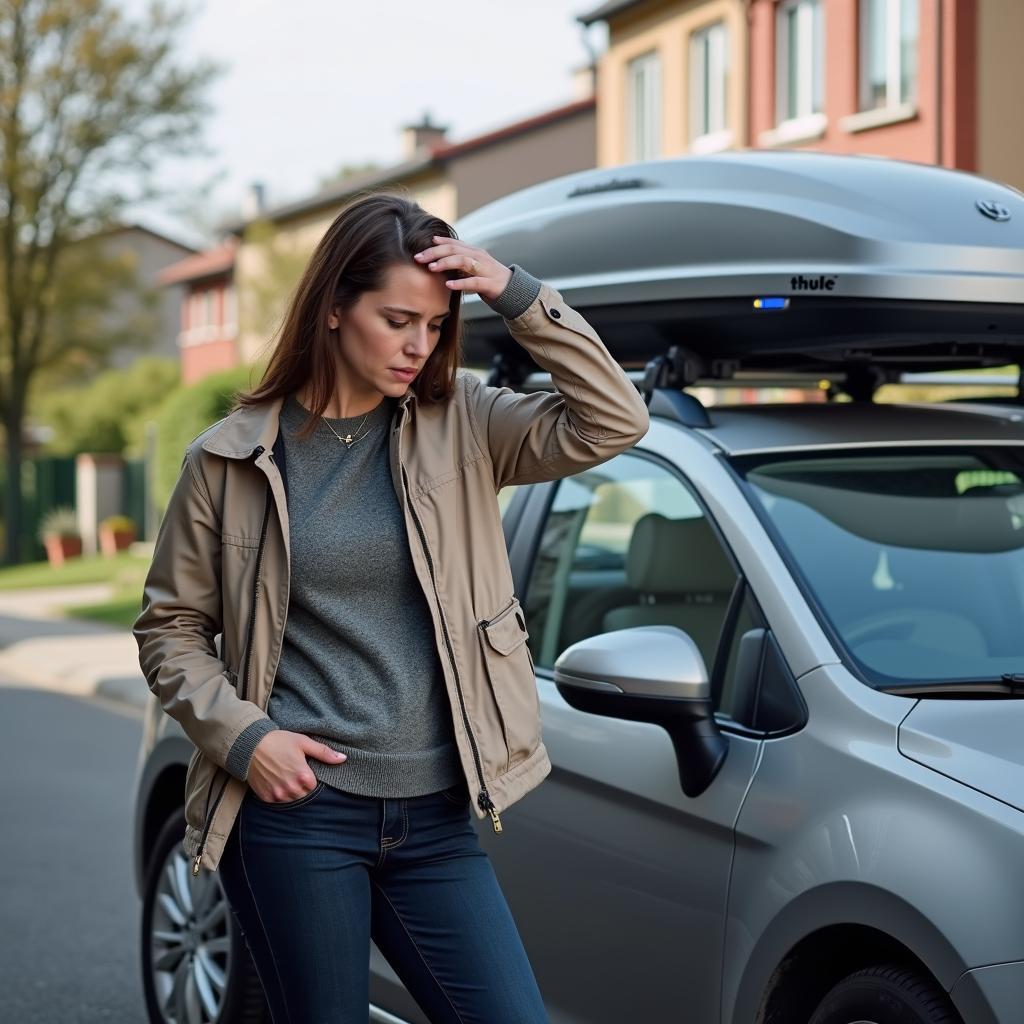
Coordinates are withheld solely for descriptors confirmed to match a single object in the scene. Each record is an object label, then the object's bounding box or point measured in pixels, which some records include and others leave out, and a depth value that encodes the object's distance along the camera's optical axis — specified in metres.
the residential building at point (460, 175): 35.00
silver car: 2.76
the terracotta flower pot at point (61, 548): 32.19
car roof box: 3.41
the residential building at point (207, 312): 46.97
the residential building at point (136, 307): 34.97
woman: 2.70
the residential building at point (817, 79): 17.50
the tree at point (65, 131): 32.91
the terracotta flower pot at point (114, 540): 31.36
